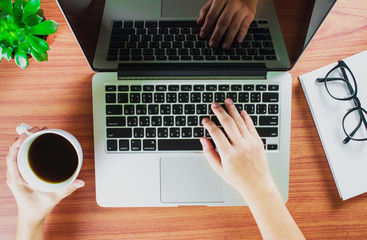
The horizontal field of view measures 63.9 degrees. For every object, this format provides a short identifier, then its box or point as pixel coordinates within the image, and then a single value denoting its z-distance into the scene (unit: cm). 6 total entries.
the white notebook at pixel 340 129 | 71
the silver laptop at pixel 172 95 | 69
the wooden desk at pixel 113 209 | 73
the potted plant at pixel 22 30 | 59
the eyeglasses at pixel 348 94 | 72
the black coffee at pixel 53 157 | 65
